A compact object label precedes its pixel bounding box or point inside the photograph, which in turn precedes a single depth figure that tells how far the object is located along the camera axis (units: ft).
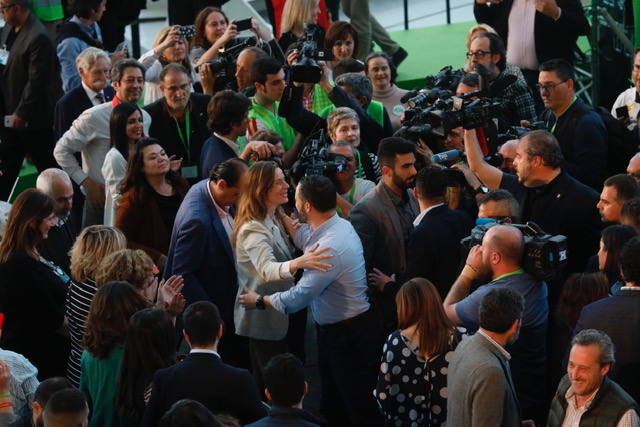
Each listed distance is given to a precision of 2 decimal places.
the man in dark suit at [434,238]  41.83
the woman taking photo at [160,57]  60.13
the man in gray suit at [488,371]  32.73
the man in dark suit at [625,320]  34.76
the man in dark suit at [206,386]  32.78
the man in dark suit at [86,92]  56.90
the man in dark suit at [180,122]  52.65
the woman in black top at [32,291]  40.70
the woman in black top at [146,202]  46.55
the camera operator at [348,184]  47.44
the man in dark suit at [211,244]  42.86
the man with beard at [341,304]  40.57
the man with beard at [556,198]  44.39
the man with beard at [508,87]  59.00
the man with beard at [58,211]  46.68
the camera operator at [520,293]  37.60
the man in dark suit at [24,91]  60.85
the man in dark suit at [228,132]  47.42
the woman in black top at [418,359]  36.19
